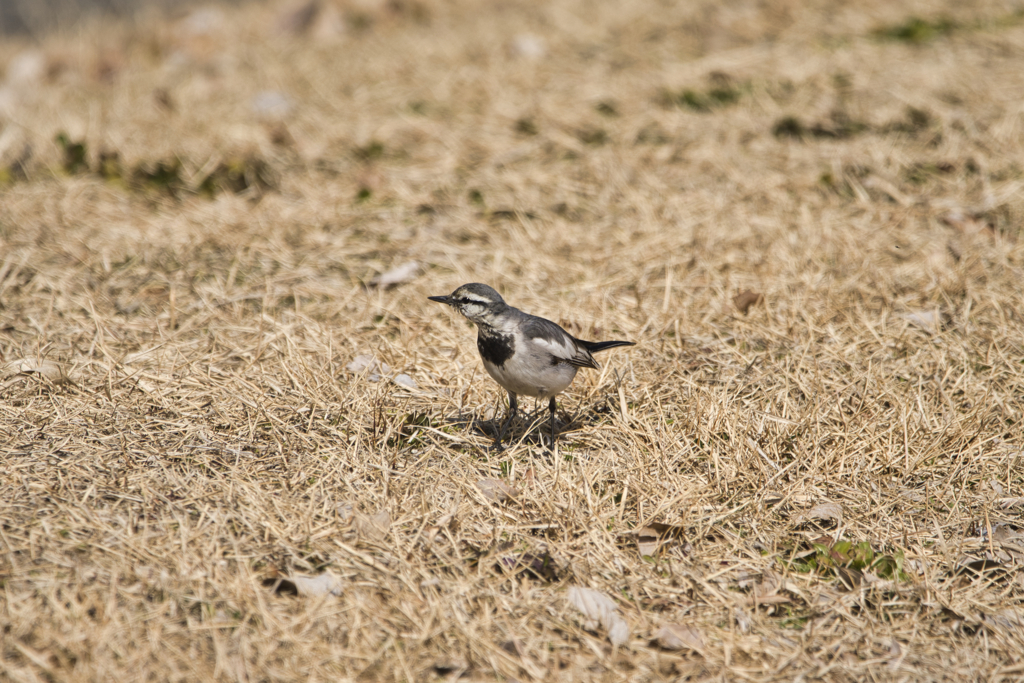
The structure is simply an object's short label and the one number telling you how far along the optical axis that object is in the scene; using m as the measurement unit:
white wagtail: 8.92
